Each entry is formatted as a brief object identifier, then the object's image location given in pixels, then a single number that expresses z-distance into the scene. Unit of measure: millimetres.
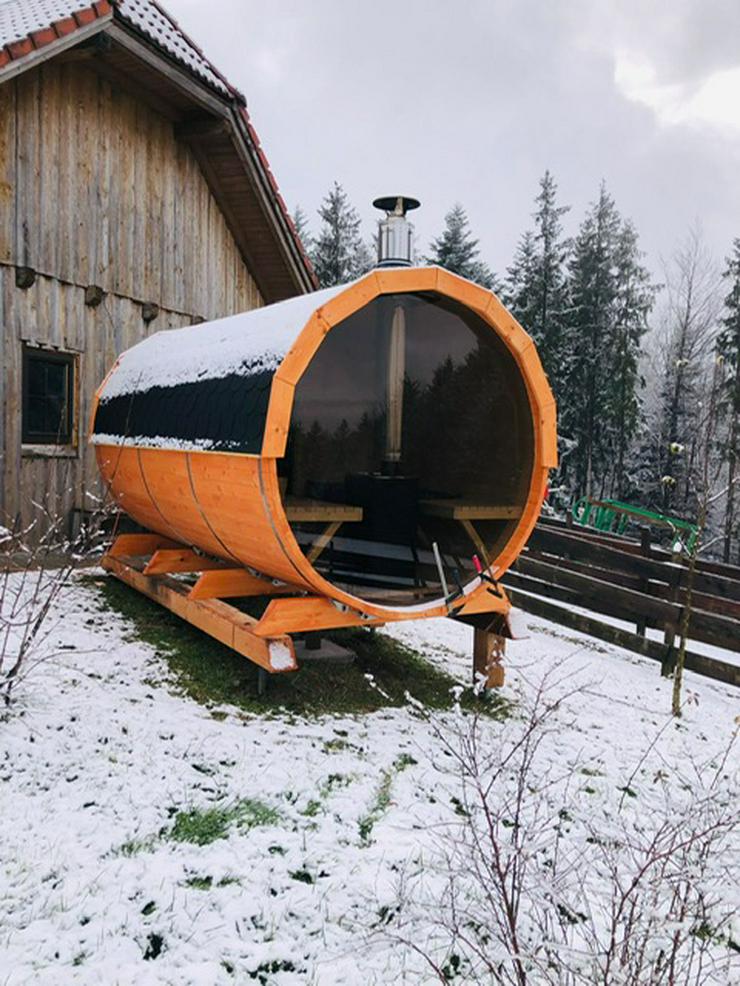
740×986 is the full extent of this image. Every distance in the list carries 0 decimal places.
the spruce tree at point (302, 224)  38969
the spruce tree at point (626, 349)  28641
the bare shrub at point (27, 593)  4066
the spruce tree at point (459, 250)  29875
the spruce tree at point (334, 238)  33219
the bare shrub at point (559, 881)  1990
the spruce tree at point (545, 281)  28938
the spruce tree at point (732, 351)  25531
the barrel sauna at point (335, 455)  4520
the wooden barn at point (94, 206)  7395
